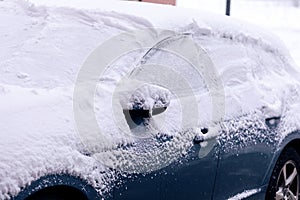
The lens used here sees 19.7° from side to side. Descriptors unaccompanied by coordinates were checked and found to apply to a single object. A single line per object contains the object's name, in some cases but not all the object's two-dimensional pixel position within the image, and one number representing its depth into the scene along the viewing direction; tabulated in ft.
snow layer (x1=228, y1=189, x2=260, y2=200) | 19.09
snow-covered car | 12.98
